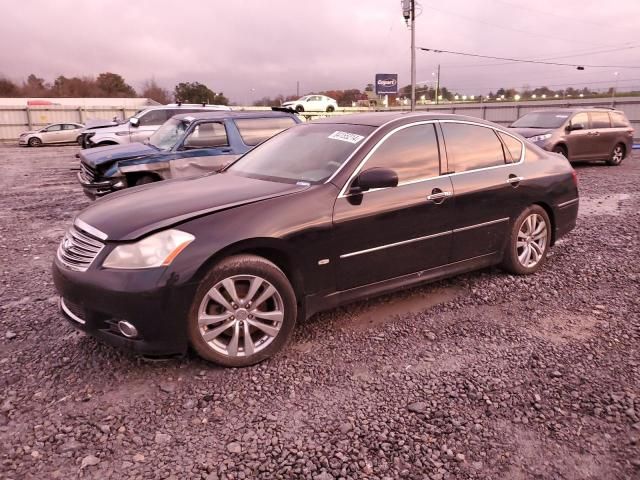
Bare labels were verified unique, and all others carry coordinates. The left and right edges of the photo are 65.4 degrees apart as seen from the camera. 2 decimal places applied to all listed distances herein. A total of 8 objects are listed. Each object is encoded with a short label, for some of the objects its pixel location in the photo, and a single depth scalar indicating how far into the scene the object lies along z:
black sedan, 3.03
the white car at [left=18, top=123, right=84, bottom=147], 28.16
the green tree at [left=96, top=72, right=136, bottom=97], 79.00
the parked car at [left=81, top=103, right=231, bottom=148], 15.08
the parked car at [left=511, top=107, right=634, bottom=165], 12.53
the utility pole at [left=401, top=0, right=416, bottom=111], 25.08
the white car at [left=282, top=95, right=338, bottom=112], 38.68
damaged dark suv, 7.91
